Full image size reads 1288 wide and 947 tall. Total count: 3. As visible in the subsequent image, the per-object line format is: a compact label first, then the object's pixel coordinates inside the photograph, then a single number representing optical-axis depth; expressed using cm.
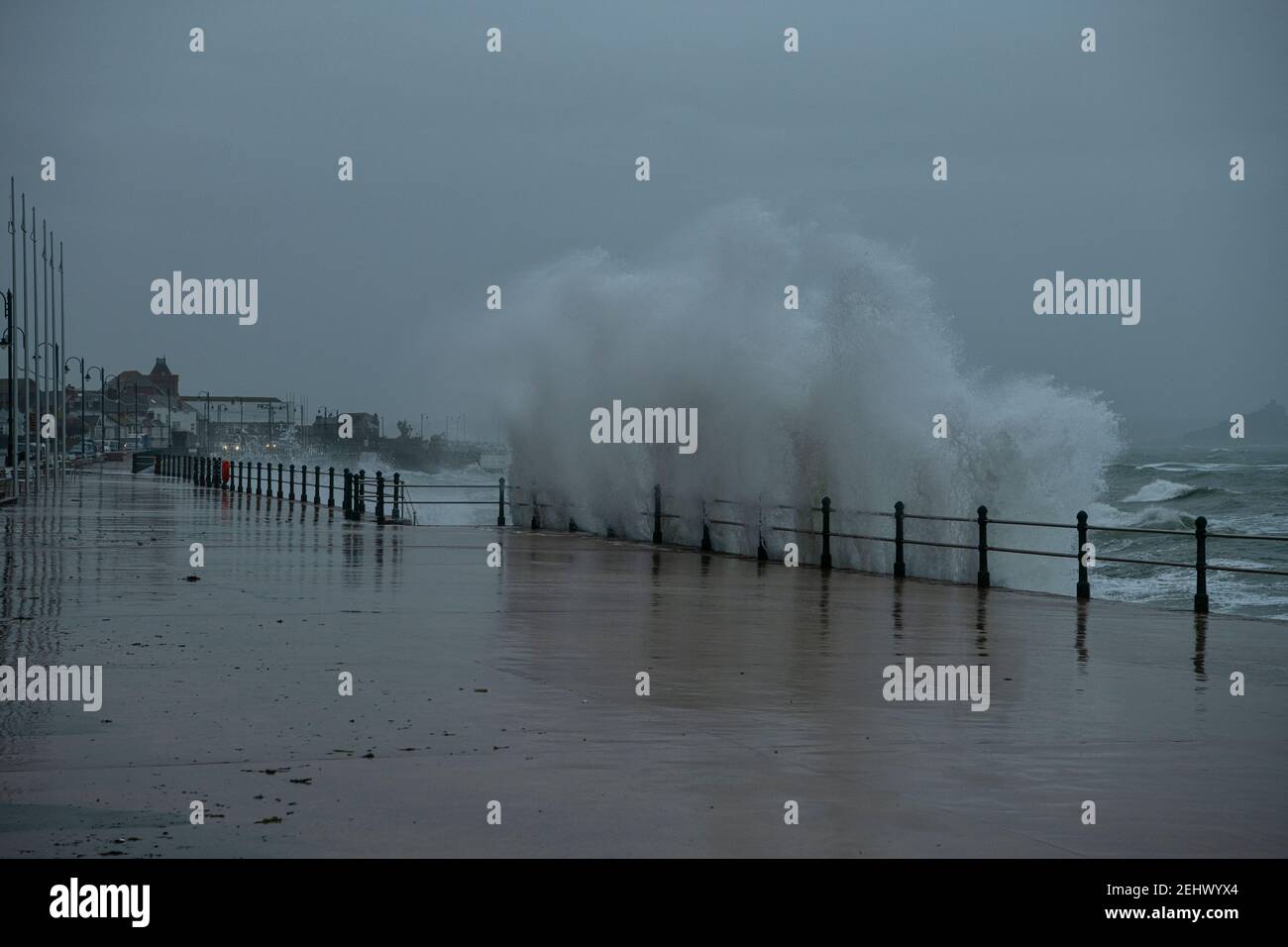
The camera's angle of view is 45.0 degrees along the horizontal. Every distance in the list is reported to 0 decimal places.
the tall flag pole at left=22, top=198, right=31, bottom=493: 5271
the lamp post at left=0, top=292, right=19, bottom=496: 5100
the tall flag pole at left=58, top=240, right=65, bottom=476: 7675
